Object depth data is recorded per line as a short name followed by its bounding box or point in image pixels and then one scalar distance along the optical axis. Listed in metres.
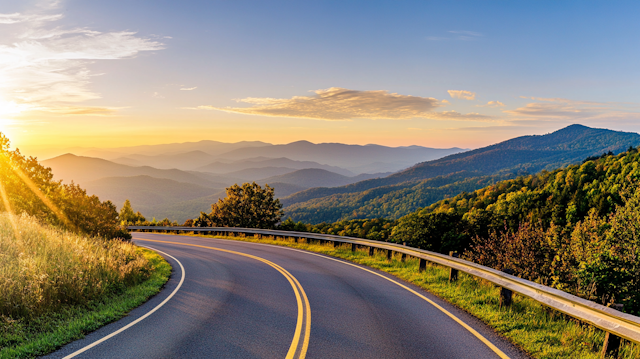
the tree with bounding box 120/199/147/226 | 57.21
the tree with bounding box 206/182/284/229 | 46.78
